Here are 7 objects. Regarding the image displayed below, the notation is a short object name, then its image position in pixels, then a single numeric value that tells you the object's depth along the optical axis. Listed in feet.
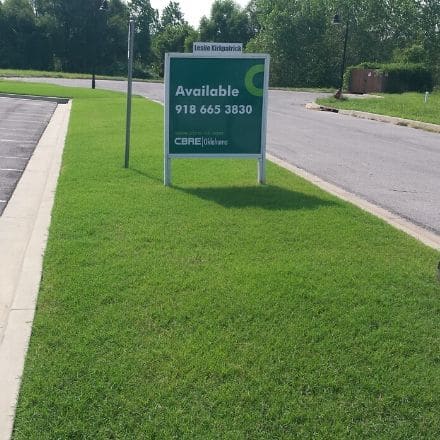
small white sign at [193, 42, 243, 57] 25.86
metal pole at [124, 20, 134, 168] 29.42
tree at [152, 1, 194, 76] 285.41
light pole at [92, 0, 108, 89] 252.21
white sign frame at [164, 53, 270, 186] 26.09
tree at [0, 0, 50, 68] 246.68
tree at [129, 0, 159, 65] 276.00
